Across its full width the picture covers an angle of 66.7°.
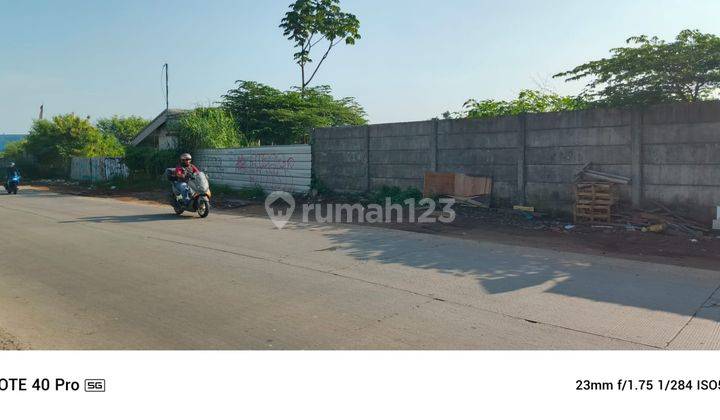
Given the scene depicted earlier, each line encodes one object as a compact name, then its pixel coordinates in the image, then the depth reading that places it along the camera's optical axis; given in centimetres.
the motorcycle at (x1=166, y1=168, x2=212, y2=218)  1319
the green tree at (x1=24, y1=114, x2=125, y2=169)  3469
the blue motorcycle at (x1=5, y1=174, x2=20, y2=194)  2284
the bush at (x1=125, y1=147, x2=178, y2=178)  2423
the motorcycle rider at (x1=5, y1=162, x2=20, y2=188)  2280
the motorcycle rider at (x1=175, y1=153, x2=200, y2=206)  1327
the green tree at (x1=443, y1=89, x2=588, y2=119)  1515
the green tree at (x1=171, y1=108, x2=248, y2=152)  2278
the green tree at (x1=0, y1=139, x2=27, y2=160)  3596
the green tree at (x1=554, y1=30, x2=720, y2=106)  993
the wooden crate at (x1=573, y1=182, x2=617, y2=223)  1061
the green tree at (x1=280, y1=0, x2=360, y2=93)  2827
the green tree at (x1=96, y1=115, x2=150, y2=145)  5119
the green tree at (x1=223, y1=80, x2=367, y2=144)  2556
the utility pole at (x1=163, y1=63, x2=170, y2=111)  3582
